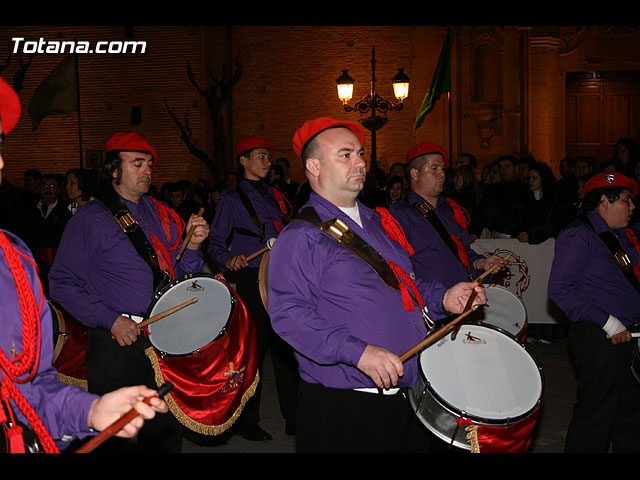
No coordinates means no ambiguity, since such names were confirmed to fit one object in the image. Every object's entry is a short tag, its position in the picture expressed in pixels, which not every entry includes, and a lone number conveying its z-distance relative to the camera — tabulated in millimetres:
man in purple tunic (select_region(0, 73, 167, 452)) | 2180
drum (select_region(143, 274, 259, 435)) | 4426
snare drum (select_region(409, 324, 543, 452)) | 3090
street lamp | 15783
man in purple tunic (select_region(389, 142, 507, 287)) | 5406
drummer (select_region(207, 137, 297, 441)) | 6137
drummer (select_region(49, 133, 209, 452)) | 4367
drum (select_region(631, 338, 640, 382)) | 4516
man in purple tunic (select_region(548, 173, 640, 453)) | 4715
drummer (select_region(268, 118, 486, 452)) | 3156
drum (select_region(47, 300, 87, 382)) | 5180
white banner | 9164
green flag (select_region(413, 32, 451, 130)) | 13602
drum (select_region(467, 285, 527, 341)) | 5312
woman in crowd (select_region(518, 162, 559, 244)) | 9172
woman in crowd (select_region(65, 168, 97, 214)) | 8523
